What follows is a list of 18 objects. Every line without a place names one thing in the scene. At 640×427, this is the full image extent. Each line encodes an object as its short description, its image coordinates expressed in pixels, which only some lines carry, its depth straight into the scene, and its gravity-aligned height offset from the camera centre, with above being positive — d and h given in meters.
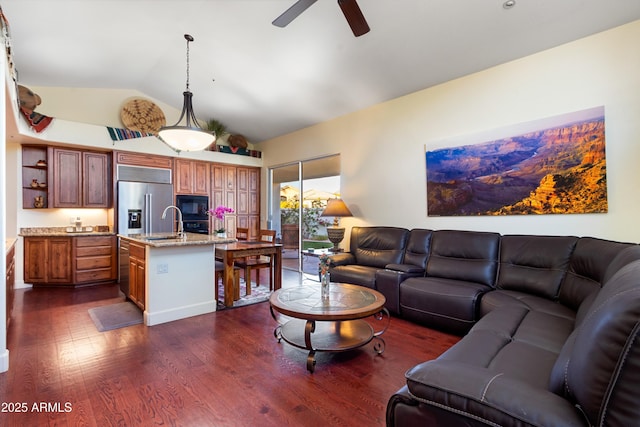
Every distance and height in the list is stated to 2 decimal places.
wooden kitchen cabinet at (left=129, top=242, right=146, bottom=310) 3.42 -0.65
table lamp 4.63 +0.06
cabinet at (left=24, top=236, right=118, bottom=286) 4.81 -0.65
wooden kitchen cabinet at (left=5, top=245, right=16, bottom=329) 2.93 -0.60
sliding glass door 5.77 +0.31
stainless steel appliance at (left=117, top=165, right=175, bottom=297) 5.21 +0.37
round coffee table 2.29 -0.74
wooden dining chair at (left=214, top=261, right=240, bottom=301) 3.95 -0.80
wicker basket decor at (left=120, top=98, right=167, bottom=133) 5.57 +1.97
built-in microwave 6.03 +0.24
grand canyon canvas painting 2.88 +0.47
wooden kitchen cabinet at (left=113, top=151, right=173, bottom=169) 5.29 +1.10
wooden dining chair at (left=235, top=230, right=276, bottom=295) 4.21 -0.66
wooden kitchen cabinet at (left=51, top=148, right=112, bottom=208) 4.93 +0.70
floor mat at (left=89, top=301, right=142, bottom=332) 3.25 -1.12
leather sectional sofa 0.88 -0.61
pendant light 3.44 +0.97
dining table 3.80 -0.49
